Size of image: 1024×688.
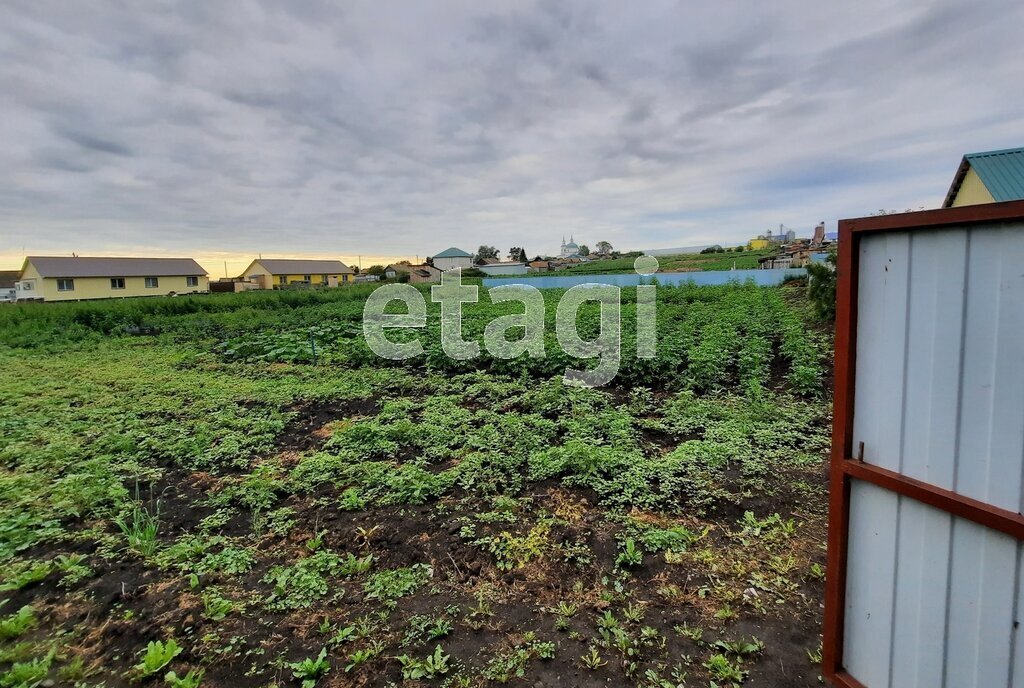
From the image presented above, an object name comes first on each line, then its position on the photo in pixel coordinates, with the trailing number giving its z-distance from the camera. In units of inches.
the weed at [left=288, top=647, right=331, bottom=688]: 84.1
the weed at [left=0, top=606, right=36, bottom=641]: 95.0
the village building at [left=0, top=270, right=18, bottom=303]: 1641.4
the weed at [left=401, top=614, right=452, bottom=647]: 92.7
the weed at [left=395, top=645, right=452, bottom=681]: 83.9
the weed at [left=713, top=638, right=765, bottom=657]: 86.7
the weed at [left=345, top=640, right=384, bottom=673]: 86.8
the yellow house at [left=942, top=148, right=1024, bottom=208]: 405.1
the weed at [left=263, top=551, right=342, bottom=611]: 104.2
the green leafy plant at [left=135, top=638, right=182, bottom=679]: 85.4
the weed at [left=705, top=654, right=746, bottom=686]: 80.9
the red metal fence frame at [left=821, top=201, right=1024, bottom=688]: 57.7
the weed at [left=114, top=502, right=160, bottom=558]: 124.3
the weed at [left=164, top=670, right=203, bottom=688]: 81.7
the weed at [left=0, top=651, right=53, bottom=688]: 82.0
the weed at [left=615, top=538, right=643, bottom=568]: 112.7
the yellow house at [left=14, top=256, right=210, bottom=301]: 1270.9
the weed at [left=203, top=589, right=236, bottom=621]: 99.3
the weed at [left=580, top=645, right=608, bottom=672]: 84.8
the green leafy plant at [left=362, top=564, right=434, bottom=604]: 106.0
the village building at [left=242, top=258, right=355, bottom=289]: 1876.2
